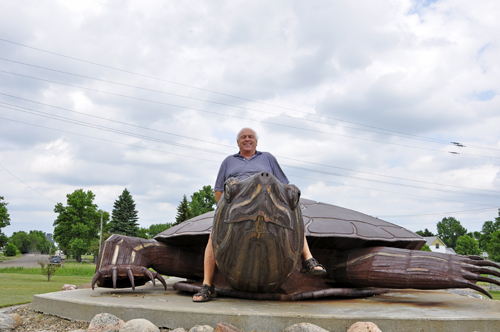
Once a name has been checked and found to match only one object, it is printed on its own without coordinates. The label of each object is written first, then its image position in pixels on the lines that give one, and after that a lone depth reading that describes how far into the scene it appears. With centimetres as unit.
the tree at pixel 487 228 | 5563
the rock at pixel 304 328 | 273
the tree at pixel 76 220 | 4528
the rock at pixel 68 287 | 627
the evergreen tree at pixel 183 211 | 3712
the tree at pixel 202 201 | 3656
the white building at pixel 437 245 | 6581
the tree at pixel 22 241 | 10456
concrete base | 297
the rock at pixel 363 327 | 281
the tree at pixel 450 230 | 8862
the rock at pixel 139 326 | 286
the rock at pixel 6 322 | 350
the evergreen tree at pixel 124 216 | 4418
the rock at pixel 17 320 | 367
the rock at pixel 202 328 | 282
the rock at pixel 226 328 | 276
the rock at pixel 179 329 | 293
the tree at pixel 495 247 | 4078
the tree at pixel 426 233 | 9741
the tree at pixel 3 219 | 4028
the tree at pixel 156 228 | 8686
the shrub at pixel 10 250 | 6791
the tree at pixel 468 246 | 5784
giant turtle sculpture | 284
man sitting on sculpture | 383
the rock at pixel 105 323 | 304
